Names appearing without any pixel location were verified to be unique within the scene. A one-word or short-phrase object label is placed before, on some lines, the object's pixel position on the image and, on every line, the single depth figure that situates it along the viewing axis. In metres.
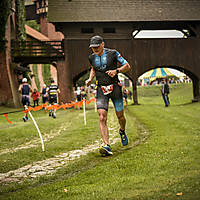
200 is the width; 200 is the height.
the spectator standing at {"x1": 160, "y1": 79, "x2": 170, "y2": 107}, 24.09
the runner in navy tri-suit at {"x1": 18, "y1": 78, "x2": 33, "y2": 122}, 17.09
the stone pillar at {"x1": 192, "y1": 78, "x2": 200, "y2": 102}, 29.44
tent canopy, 39.72
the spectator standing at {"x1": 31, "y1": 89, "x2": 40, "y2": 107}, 29.47
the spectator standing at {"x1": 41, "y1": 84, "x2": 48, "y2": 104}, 24.75
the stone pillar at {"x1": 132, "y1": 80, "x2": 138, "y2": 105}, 28.96
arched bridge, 27.95
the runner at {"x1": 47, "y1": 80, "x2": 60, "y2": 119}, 19.20
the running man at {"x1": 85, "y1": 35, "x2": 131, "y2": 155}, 6.52
